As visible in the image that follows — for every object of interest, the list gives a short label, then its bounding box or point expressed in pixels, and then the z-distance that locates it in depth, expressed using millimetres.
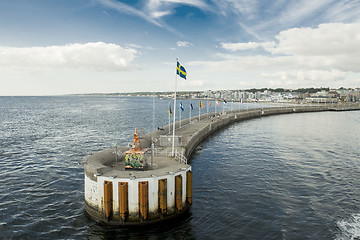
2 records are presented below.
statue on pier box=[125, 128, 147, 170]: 17838
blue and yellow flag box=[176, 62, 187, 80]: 22794
